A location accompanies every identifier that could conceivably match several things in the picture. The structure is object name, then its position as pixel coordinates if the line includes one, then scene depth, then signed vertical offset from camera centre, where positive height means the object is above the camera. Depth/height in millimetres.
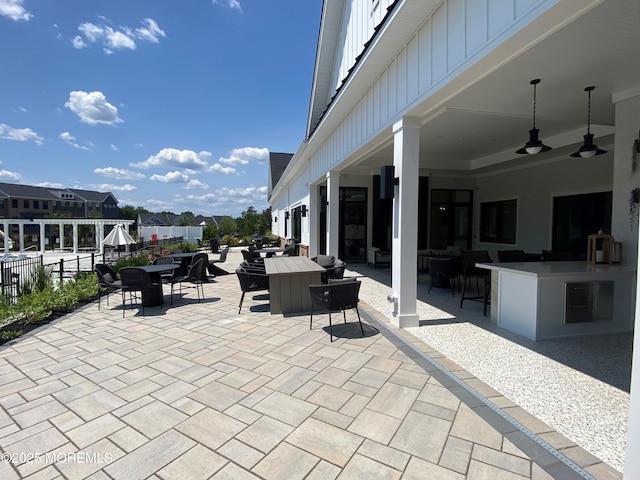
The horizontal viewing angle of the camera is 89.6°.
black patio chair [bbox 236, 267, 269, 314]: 5566 -904
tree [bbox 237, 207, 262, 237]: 29578 +386
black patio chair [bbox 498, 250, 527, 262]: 6547 -517
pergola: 22531 +296
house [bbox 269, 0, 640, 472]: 3166 +1887
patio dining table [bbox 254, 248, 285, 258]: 10880 -754
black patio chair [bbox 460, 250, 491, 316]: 6008 -621
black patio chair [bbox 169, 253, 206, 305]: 6553 -947
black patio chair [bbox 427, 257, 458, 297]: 6578 -803
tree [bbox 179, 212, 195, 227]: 42031 +1155
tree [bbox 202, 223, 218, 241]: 25031 -297
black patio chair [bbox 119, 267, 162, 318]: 5496 -872
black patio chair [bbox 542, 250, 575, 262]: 6331 -495
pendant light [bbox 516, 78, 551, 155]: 5043 +1359
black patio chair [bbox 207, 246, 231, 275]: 9909 -1249
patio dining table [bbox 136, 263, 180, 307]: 6191 -1278
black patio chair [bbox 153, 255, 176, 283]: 7938 -802
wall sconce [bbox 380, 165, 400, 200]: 4730 +717
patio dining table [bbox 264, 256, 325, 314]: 5535 -1010
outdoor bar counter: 4086 -899
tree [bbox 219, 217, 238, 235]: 27512 +158
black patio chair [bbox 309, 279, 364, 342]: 4207 -887
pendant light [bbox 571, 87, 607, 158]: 5237 +1362
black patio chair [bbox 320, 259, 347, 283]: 6027 -825
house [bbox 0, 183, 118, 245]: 50188 +4105
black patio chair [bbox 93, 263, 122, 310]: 6088 -959
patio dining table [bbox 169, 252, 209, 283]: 8758 -927
